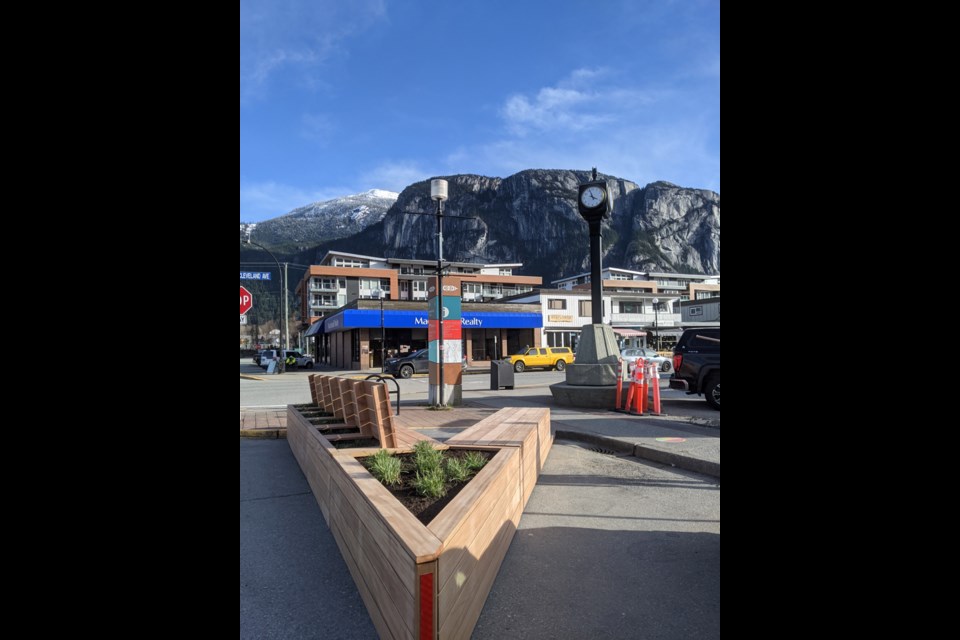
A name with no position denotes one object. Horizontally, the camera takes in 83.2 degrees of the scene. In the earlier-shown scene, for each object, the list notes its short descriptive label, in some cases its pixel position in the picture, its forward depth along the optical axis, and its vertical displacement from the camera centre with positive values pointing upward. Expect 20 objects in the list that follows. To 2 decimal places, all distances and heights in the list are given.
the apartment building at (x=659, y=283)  80.38 +8.88
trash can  17.55 -1.34
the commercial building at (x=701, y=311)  51.20 +2.04
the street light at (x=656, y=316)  59.25 +1.76
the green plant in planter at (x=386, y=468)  3.72 -0.95
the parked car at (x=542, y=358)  31.80 -1.49
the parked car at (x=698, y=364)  11.20 -0.68
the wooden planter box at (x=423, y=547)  2.13 -1.05
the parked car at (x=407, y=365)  26.45 -1.54
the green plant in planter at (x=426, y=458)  3.91 -0.93
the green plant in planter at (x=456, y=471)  3.87 -1.00
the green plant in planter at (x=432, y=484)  3.52 -1.00
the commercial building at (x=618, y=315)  47.94 +1.78
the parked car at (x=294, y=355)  37.55 -1.80
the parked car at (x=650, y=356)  27.64 -1.26
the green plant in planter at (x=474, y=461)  4.13 -0.99
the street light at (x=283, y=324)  31.64 +0.67
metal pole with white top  10.79 +2.26
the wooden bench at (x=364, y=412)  4.94 -0.82
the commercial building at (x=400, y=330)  35.91 +0.25
